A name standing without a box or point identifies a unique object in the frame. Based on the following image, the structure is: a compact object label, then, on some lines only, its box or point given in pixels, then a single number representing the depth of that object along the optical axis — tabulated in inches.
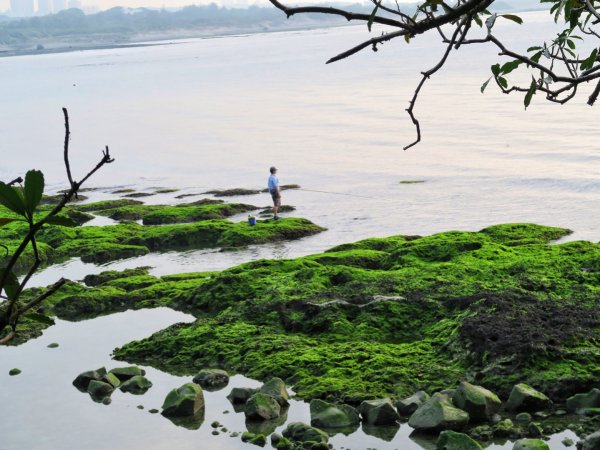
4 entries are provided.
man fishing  1198.9
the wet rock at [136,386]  566.6
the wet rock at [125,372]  588.4
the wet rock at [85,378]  578.2
